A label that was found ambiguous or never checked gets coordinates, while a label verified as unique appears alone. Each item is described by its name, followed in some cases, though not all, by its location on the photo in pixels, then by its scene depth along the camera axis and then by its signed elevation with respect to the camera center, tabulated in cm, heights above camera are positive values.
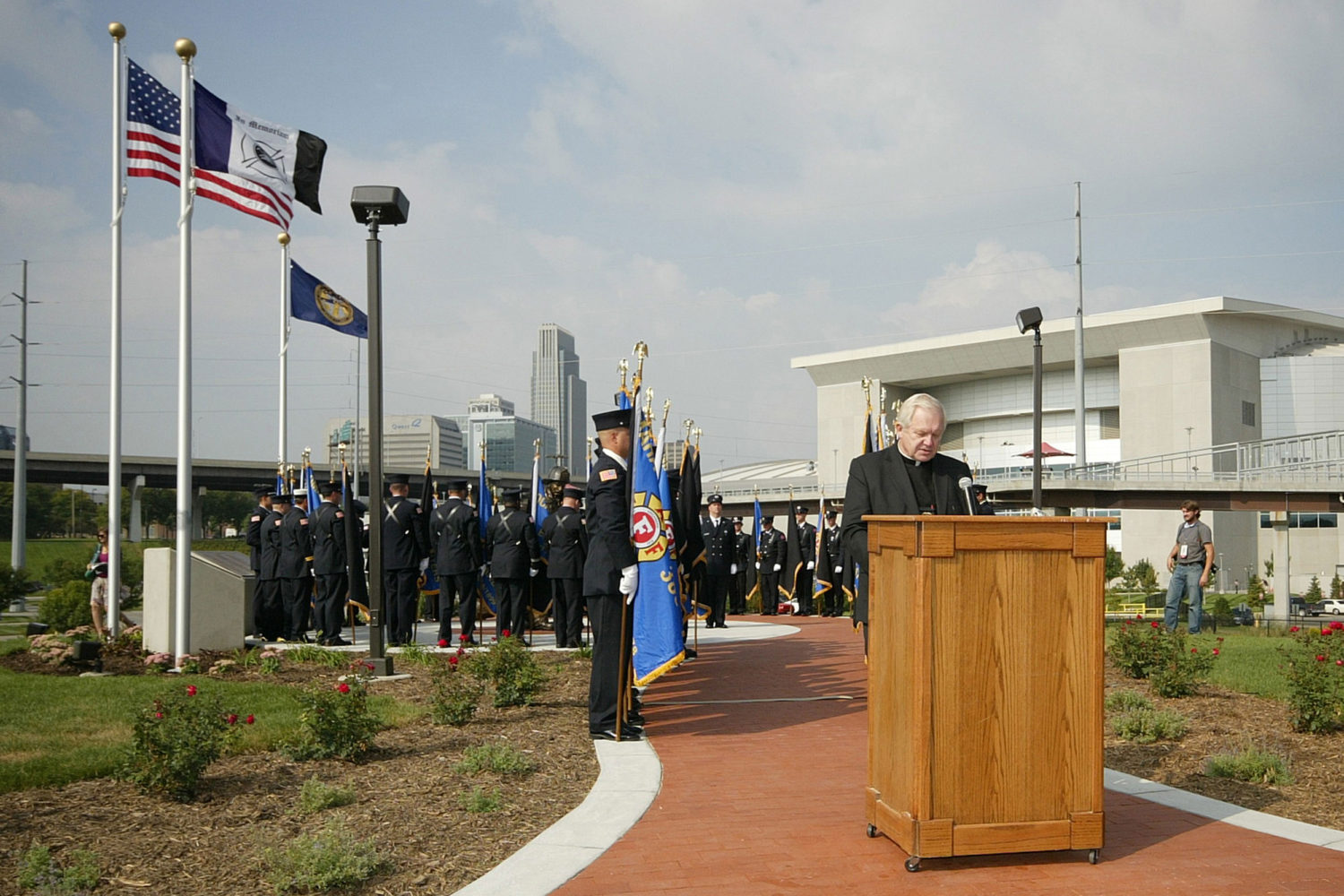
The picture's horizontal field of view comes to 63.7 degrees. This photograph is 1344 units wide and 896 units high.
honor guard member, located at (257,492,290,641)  1547 -139
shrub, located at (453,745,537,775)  638 -168
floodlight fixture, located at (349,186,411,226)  1146 +292
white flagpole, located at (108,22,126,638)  1322 +113
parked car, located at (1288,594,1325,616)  3382 -424
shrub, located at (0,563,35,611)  2356 -243
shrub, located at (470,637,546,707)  873 -158
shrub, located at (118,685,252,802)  583 -148
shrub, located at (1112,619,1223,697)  920 -160
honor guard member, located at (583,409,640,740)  767 -72
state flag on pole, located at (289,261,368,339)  1948 +320
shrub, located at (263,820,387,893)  443 -161
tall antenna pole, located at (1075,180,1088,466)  5441 +453
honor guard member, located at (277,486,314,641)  1517 -121
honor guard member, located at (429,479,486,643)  1438 -103
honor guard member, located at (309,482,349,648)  1501 -120
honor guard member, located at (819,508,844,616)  2120 -170
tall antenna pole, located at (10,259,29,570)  3944 +53
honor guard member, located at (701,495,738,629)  1861 -144
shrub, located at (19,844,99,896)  438 -164
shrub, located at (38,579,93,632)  1561 -191
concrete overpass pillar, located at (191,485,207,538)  7692 -274
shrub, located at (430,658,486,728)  784 -164
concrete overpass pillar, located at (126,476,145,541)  6072 -209
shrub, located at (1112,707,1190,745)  764 -175
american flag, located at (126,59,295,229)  1350 +422
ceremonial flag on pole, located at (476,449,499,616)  1733 -52
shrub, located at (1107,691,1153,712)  821 -171
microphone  498 -3
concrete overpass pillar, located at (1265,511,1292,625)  2959 -275
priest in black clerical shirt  580 -2
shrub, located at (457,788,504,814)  561 -169
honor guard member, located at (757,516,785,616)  2436 -195
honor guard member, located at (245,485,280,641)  1566 -166
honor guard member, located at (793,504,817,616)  2377 -199
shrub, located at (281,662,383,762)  677 -157
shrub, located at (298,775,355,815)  559 -167
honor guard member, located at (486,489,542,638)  1462 -106
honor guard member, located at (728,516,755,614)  2446 -223
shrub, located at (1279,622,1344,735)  753 -150
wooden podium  456 -87
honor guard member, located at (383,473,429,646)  1422 -104
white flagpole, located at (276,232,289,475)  1939 +222
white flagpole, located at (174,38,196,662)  1182 +112
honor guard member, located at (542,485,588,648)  1359 -84
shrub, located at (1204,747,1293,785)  631 -170
